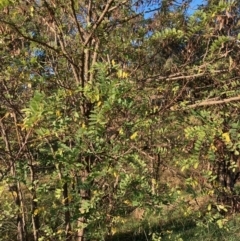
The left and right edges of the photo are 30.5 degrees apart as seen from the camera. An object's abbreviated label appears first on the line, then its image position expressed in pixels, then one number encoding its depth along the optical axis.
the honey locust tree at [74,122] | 2.17
